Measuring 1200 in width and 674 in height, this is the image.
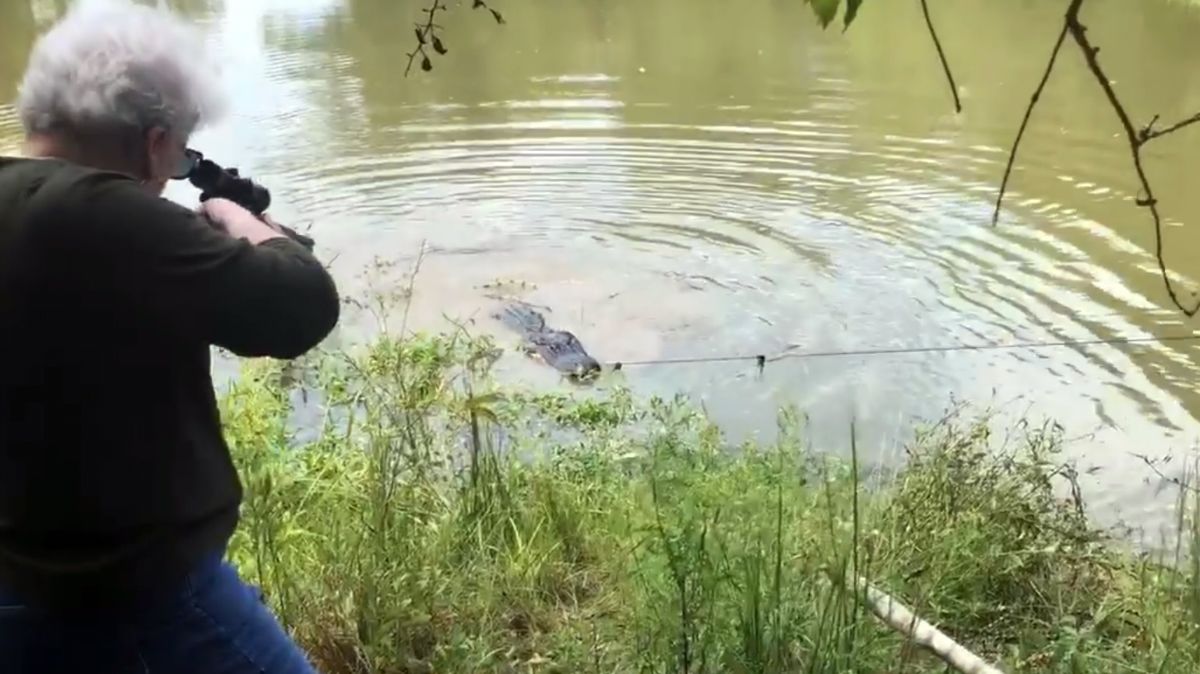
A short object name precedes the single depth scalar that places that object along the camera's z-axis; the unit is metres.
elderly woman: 1.52
